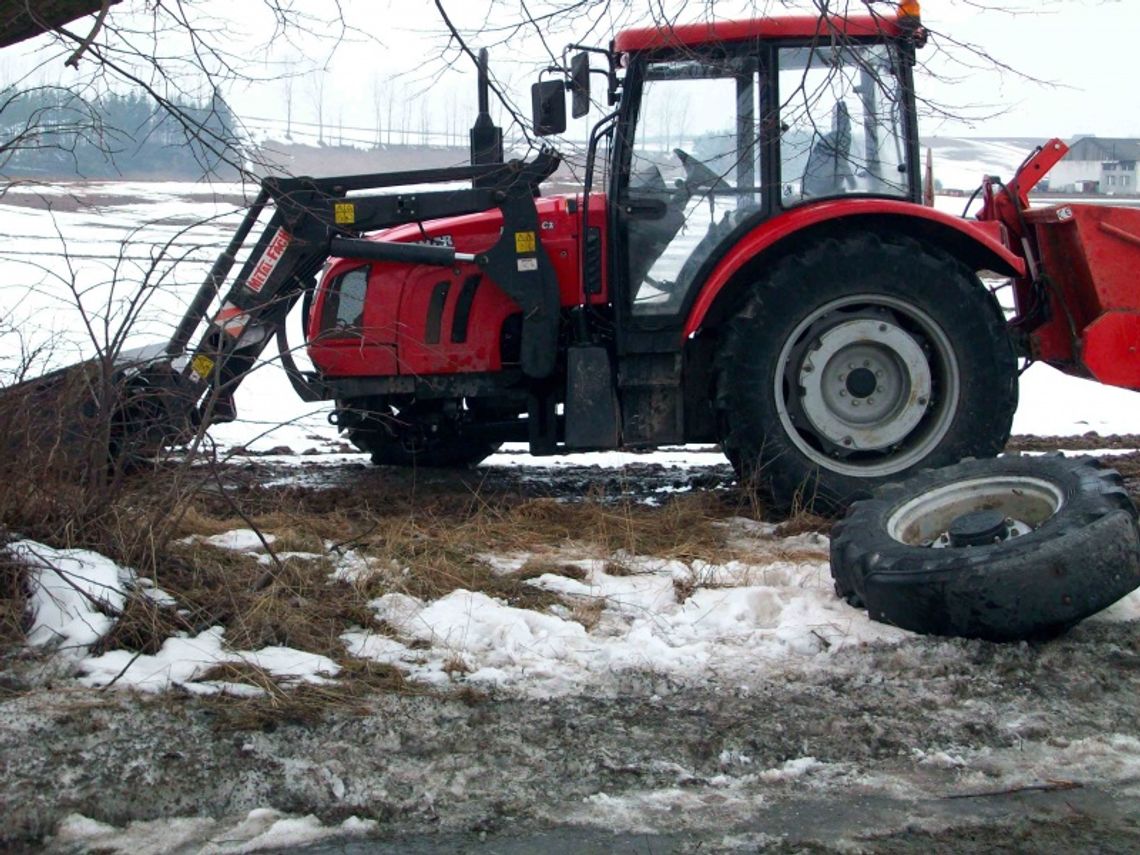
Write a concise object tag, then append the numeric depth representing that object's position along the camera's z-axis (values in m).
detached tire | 4.57
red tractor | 6.77
